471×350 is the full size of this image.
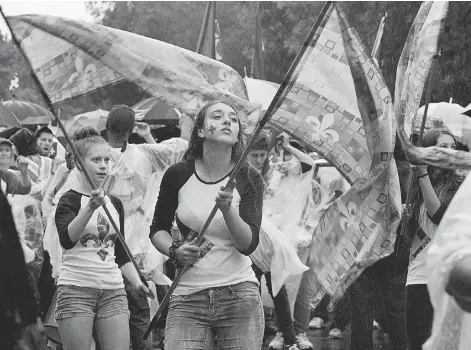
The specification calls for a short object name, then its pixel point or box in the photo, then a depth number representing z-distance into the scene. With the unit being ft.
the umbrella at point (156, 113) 61.57
